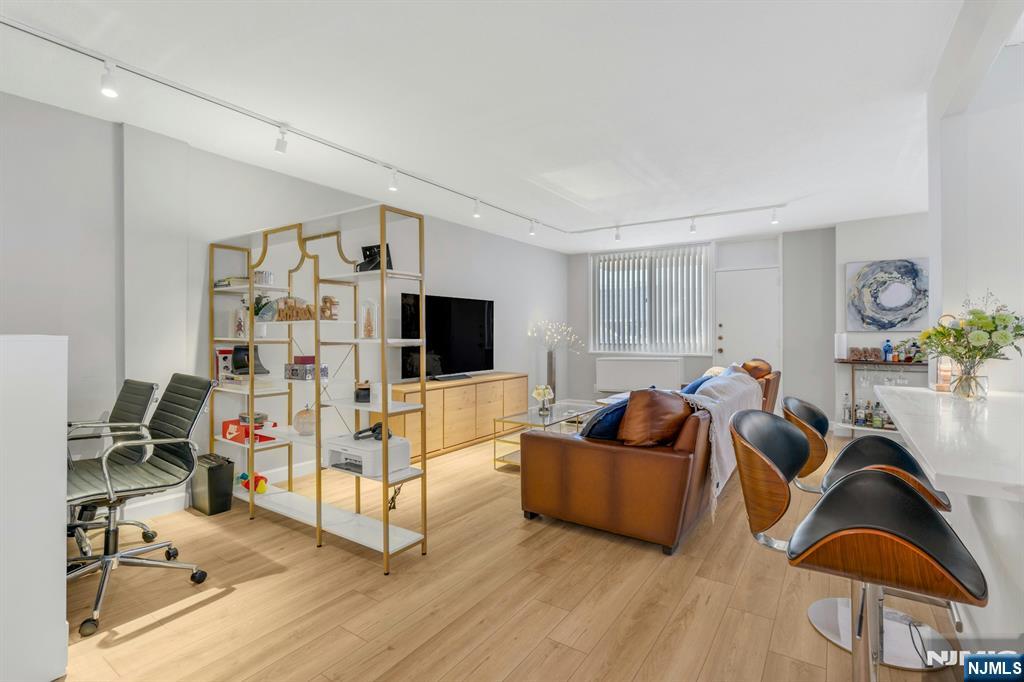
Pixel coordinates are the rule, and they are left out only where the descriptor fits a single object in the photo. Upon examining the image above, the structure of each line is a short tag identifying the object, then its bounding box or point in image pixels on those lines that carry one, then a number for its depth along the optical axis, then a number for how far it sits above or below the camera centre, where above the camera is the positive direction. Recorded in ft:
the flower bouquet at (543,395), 14.51 -1.65
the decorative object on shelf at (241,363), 11.49 -0.53
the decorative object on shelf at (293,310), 10.09 +0.67
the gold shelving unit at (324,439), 8.20 -1.97
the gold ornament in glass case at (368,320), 9.32 +0.41
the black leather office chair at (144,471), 7.07 -2.17
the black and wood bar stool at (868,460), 5.34 -1.56
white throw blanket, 9.59 -1.54
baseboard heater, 22.75 -1.64
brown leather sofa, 8.68 -2.78
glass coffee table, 13.83 -2.33
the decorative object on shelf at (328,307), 9.70 +0.69
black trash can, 10.68 -3.25
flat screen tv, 16.46 +0.25
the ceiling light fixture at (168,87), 7.13 +4.49
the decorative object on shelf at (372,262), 8.62 +1.43
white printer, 8.51 -2.10
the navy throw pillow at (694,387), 12.47 -1.26
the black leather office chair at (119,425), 8.34 -1.52
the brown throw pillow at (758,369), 15.55 -0.95
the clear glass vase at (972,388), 6.29 -0.64
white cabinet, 5.41 -1.98
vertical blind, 22.98 +1.98
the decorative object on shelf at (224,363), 11.56 -0.53
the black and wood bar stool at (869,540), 3.40 -1.57
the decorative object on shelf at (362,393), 8.93 -0.99
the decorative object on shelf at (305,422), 9.89 -1.68
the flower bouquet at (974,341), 5.98 -0.02
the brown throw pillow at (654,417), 8.87 -1.44
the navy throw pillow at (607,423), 9.49 -1.66
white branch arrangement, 23.91 +0.25
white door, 21.13 +1.04
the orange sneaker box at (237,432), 11.22 -2.16
